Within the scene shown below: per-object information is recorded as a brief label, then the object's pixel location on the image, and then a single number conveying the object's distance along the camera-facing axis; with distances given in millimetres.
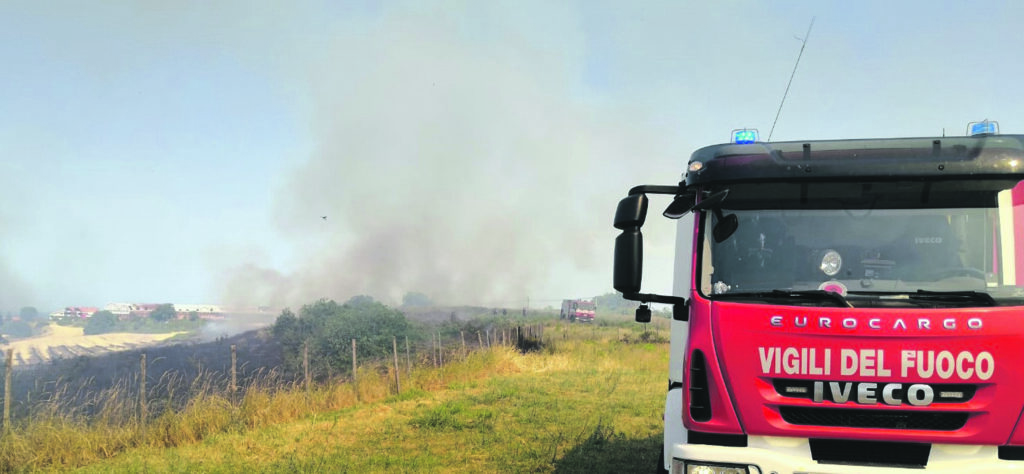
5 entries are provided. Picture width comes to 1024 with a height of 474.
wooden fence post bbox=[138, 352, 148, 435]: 11828
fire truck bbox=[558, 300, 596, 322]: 71500
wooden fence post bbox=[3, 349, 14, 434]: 10500
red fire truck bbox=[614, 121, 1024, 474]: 3287
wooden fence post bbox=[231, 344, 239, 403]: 13602
